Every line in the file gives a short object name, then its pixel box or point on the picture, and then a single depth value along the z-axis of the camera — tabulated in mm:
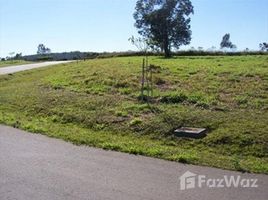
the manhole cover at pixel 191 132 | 5335
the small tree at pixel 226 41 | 57259
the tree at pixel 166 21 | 26854
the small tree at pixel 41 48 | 63916
